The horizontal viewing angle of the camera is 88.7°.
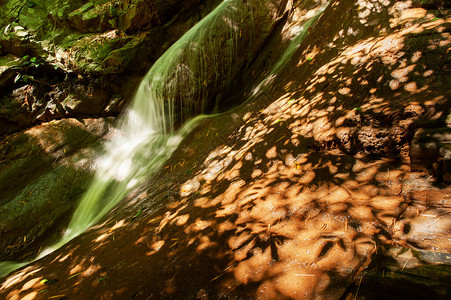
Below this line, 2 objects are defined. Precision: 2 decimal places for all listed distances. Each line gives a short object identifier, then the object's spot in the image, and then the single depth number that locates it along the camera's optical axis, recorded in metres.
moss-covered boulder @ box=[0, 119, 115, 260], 5.07
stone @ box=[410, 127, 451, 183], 1.61
